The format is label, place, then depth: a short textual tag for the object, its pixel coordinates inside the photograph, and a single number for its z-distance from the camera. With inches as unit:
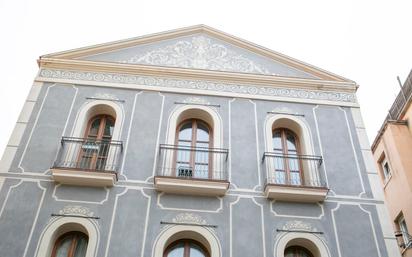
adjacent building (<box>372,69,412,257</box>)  666.2
